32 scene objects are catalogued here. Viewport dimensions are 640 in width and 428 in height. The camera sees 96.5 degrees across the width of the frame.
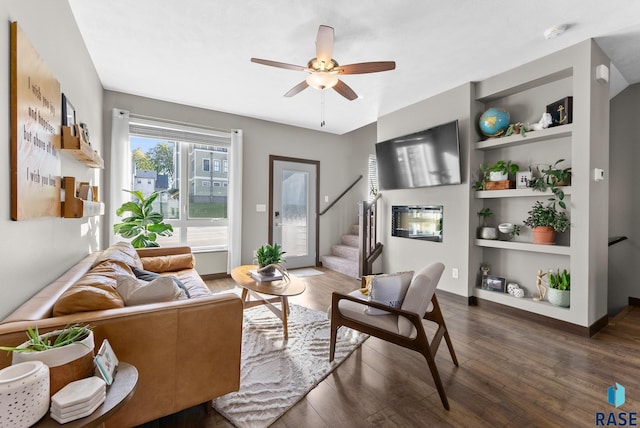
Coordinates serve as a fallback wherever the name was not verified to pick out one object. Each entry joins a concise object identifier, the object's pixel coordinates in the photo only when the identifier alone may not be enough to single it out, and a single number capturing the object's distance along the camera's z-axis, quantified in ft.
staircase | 16.48
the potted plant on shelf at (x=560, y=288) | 9.32
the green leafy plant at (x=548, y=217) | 9.35
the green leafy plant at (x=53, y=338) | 3.16
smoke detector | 8.00
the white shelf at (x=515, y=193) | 9.54
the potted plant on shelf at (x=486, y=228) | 11.34
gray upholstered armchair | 5.83
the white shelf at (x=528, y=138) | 9.34
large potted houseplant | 11.98
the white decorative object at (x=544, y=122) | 9.71
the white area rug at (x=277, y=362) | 5.59
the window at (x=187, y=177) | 13.94
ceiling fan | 7.31
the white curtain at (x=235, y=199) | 15.21
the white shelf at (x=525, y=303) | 9.39
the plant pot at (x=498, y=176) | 10.93
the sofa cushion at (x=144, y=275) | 7.50
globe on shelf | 10.79
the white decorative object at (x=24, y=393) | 2.52
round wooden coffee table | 8.24
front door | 17.30
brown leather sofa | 4.28
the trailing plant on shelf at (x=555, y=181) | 9.21
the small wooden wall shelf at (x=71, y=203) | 6.18
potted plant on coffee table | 9.41
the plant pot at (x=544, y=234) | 9.78
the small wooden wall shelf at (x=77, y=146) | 6.23
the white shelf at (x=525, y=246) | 9.34
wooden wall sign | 4.23
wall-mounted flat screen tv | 11.84
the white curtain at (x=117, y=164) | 12.44
